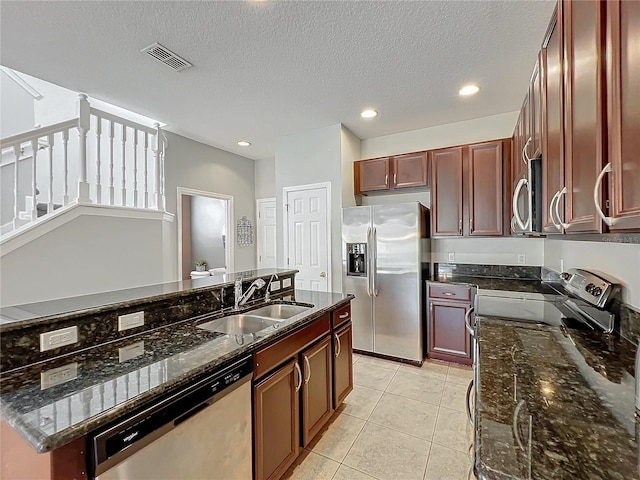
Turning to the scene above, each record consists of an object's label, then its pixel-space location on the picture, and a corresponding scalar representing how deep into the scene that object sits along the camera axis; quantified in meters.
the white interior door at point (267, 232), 5.53
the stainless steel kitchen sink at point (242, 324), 1.93
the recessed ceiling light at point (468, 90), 2.90
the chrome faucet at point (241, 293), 2.06
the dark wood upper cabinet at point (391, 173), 3.72
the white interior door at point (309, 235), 3.96
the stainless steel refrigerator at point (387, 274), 3.31
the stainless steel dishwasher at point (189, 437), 0.89
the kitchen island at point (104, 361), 0.84
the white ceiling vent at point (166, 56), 2.27
